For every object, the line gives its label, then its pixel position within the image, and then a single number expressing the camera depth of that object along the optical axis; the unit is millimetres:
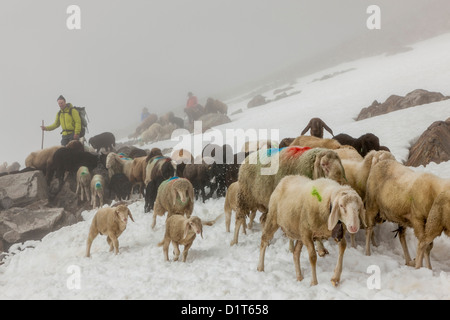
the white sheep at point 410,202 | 4414
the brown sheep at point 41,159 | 13562
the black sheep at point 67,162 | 13266
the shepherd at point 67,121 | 14125
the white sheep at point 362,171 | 5785
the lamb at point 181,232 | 6262
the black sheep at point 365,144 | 8117
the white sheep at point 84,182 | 12711
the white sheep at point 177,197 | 7805
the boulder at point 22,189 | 12078
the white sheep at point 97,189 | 12008
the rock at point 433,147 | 8531
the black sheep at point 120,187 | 12531
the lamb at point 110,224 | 7172
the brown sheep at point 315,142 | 7477
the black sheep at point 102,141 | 17438
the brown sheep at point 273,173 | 5258
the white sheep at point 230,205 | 7473
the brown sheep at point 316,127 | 9141
